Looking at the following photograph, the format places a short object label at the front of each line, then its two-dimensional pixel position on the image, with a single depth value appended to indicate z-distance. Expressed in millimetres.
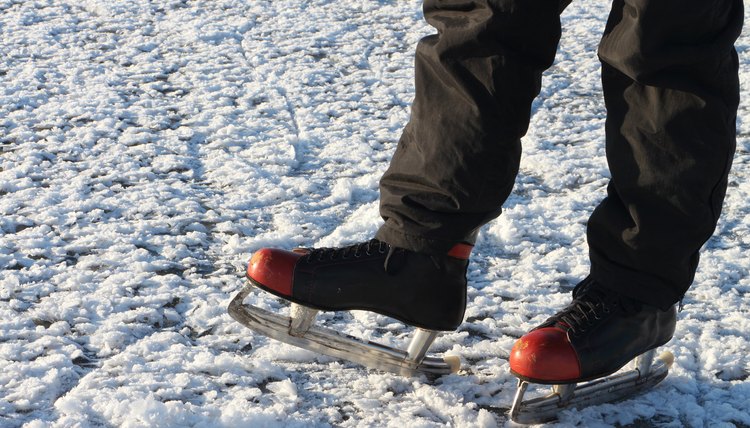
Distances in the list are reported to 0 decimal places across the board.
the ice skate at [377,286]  2829
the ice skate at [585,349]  2726
